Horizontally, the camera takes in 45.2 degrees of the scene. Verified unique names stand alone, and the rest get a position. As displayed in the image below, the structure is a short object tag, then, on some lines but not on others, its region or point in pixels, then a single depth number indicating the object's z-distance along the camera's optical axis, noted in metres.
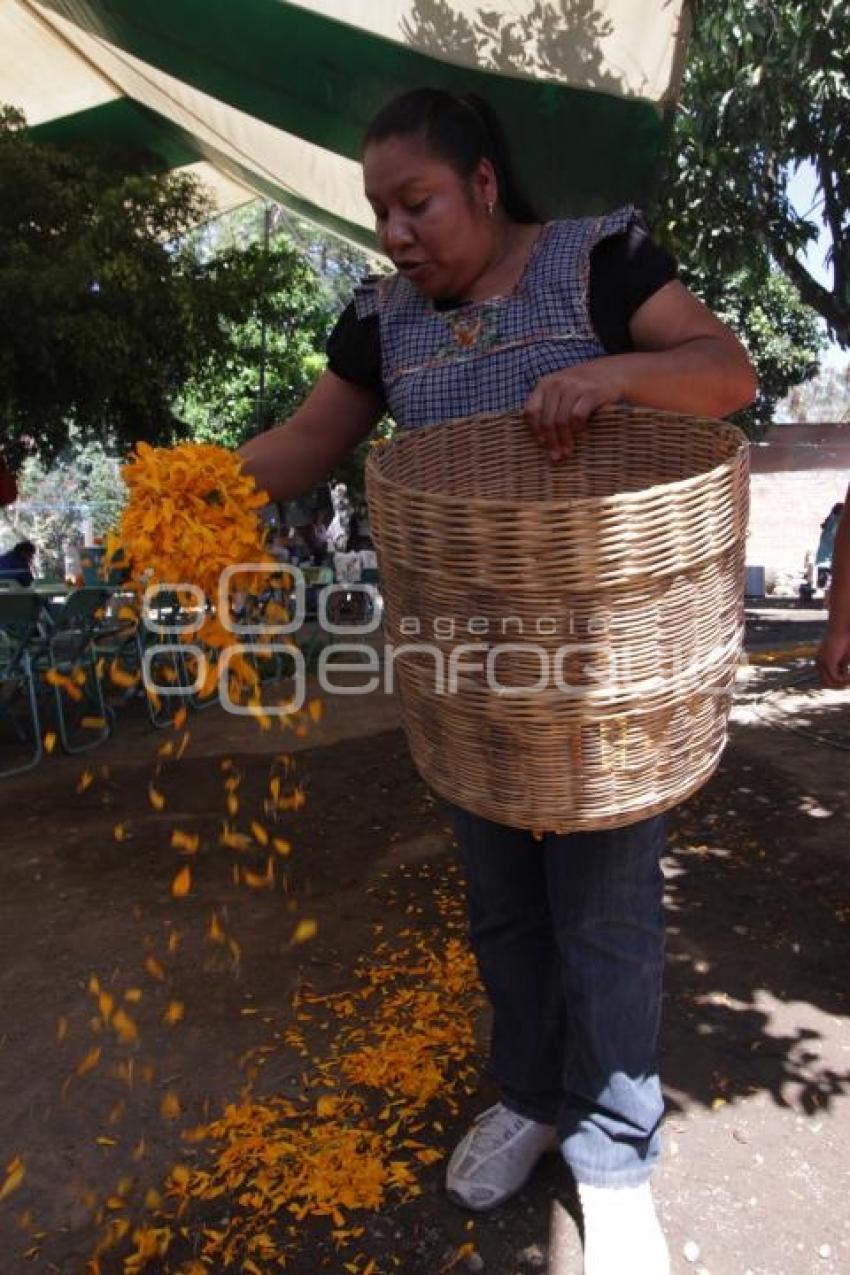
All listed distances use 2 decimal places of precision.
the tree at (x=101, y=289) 5.84
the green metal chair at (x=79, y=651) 5.86
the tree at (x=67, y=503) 22.20
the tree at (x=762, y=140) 6.01
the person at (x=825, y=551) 14.55
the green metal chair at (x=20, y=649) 5.24
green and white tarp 3.43
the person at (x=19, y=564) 9.69
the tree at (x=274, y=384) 14.02
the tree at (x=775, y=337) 15.41
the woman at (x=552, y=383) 1.54
